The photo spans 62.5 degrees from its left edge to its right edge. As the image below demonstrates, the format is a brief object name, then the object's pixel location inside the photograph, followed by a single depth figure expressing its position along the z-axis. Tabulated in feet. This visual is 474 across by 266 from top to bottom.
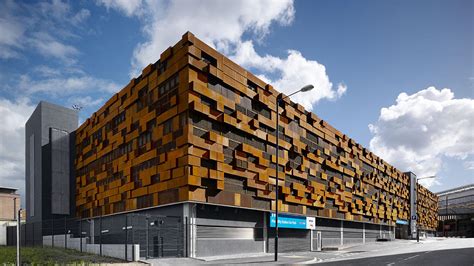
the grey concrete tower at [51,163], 174.50
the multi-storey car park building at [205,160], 99.45
